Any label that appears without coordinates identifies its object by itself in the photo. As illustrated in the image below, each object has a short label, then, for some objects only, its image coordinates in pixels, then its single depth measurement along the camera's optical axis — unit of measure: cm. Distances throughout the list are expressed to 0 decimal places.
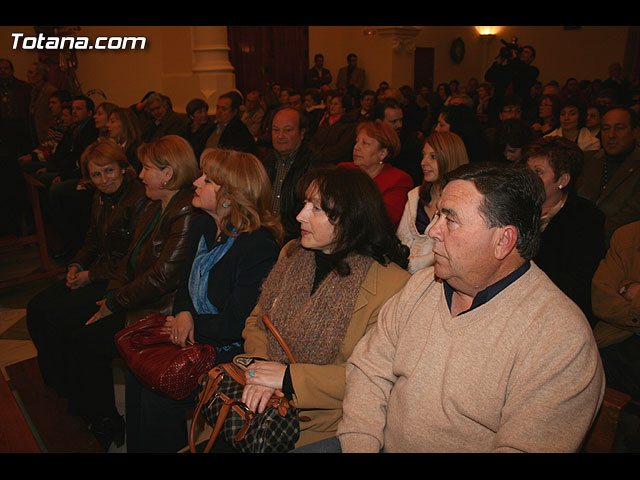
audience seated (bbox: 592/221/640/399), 221
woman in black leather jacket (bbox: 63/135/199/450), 267
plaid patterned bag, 170
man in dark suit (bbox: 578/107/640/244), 330
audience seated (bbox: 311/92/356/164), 529
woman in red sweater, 352
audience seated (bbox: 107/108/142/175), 510
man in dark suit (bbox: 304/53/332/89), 1158
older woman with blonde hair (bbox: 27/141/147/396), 287
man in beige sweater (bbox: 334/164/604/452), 129
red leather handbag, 212
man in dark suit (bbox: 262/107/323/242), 392
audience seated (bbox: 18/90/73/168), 628
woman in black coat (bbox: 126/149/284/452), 233
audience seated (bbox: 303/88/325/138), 777
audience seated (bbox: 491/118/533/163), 380
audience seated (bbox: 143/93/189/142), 629
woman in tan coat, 181
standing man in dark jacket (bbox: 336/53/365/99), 1181
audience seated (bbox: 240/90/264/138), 800
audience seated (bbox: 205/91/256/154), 549
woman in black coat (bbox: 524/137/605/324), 243
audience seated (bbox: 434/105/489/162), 421
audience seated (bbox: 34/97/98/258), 517
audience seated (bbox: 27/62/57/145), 754
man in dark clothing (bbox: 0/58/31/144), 744
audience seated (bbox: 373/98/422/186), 461
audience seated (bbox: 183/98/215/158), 580
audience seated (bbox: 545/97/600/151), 480
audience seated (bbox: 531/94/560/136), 568
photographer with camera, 816
